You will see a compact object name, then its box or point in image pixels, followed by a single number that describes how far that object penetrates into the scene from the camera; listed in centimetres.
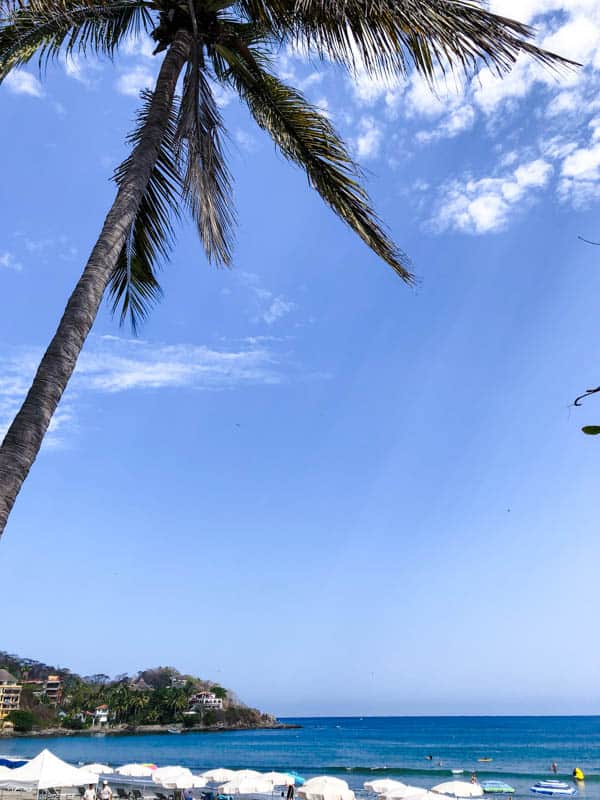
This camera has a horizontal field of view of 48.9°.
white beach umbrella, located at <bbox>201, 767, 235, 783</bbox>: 2512
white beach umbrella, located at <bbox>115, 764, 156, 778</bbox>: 2802
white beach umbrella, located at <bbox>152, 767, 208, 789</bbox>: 2445
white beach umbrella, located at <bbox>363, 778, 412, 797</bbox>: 2394
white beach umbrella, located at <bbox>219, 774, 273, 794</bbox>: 2355
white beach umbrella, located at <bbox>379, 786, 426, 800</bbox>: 2152
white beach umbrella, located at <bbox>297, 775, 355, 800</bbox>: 2067
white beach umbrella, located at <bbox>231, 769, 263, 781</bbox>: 2444
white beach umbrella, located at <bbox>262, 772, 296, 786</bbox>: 2492
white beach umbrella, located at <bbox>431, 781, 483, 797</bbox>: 2312
